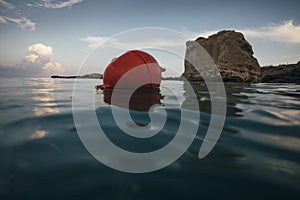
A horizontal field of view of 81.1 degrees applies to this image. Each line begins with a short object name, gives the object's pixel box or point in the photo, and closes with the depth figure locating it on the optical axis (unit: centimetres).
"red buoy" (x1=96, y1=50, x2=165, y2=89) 580
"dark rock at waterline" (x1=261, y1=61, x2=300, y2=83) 3695
